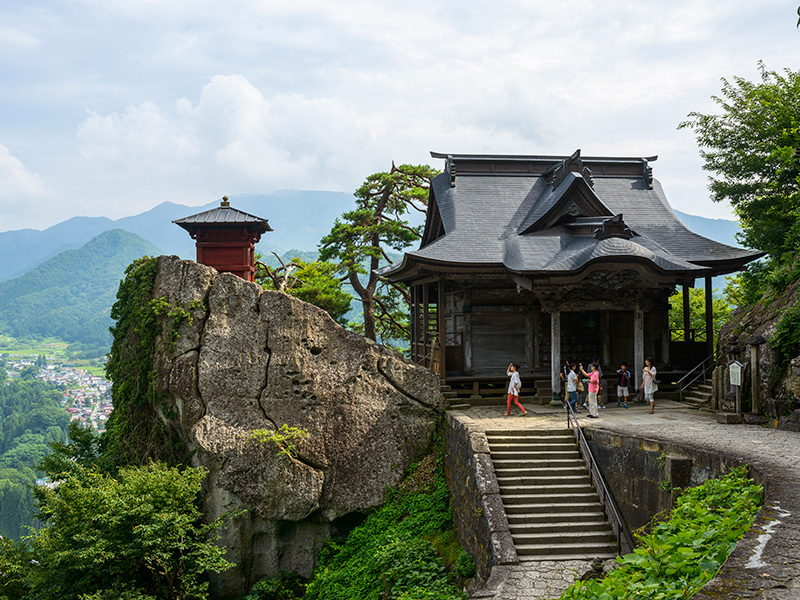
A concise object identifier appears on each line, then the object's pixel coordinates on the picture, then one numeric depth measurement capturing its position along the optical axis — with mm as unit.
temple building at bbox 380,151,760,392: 17312
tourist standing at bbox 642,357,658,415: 16453
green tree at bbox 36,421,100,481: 16250
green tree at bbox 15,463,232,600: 12734
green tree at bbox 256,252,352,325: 24047
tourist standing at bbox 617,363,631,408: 17234
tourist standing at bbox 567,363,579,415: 15758
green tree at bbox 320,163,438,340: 27000
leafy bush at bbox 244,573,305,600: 15016
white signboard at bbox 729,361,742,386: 14046
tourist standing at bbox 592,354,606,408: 17275
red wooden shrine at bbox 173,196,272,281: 20844
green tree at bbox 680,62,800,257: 19938
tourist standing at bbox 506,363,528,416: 15969
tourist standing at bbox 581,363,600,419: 15141
